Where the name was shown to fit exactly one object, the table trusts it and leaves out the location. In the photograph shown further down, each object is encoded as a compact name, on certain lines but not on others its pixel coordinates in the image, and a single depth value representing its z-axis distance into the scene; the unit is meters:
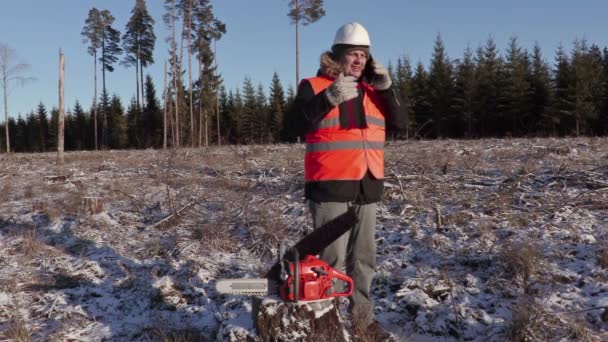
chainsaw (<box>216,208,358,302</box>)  2.37
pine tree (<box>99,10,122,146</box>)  37.47
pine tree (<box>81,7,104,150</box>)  36.75
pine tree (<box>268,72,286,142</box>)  41.59
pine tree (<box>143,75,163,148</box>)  43.94
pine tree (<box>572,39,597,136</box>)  30.53
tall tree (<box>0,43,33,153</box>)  34.62
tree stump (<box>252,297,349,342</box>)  2.56
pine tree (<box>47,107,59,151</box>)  53.25
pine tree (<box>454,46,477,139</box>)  33.75
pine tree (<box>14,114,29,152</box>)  58.44
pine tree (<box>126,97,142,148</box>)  44.75
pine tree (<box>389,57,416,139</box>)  36.38
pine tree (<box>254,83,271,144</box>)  43.69
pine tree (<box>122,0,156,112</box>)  36.88
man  2.69
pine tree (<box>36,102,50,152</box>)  54.69
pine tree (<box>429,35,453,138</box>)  35.50
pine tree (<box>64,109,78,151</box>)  53.56
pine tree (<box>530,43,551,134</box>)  32.59
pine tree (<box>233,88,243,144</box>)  43.41
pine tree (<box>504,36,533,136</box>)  32.06
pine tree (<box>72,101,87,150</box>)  52.72
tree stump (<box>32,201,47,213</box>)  6.95
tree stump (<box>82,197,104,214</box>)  6.56
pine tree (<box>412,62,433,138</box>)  36.72
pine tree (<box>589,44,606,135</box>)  31.06
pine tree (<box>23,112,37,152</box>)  56.61
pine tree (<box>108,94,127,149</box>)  44.91
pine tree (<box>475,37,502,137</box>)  33.69
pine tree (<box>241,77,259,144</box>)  43.88
